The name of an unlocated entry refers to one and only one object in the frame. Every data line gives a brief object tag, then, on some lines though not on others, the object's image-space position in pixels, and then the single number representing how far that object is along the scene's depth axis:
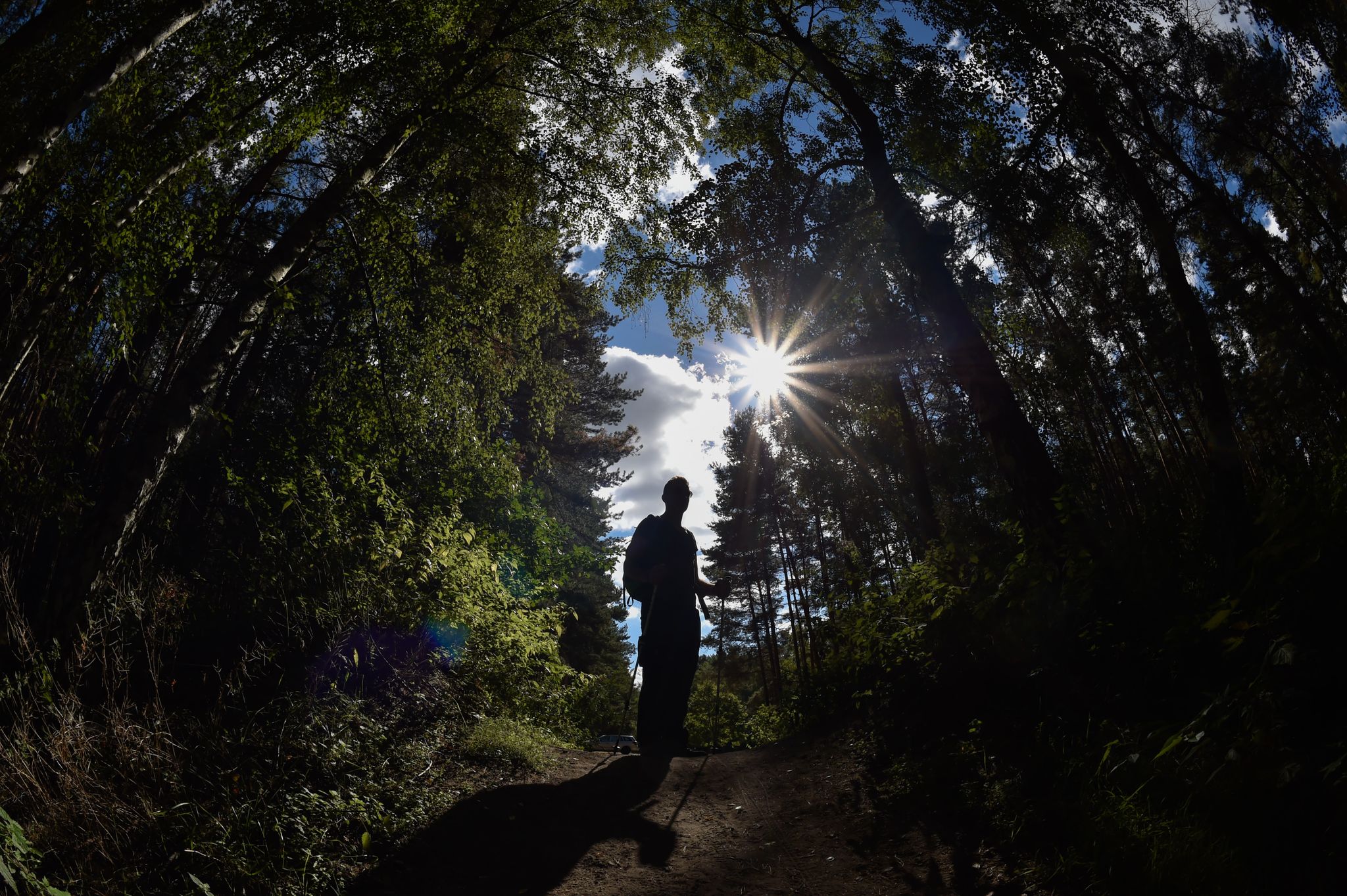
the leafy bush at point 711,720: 19.47
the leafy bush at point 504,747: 4.69
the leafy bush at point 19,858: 1.79
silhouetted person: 6.04
